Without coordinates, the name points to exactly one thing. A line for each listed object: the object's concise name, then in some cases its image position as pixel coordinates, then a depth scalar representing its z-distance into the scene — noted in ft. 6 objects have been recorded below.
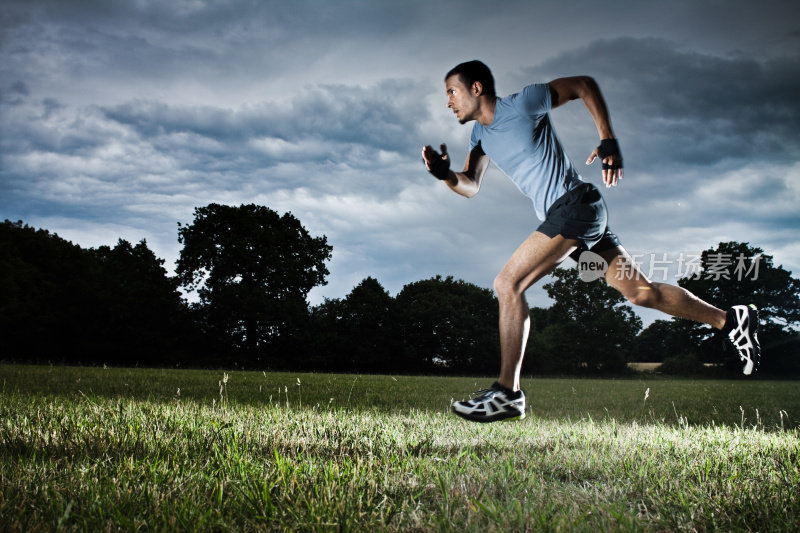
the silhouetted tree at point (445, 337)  135.74
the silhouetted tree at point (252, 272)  113.50
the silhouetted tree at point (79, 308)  106.93
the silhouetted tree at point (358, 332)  121.70
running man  12.60
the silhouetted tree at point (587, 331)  145.18
